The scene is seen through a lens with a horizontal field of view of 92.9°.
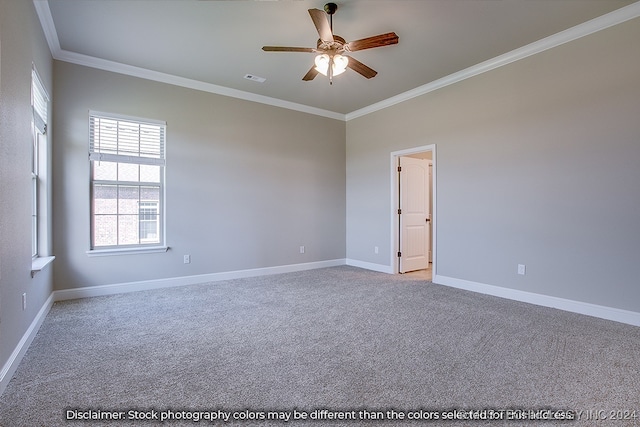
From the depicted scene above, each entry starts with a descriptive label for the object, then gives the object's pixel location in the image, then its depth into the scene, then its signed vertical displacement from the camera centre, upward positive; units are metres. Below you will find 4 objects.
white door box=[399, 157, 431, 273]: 5.30 -0.04
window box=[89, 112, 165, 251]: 3.86 +0.40
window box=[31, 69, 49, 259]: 2.99 +0.58
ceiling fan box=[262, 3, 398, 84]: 2.52 +1.51
